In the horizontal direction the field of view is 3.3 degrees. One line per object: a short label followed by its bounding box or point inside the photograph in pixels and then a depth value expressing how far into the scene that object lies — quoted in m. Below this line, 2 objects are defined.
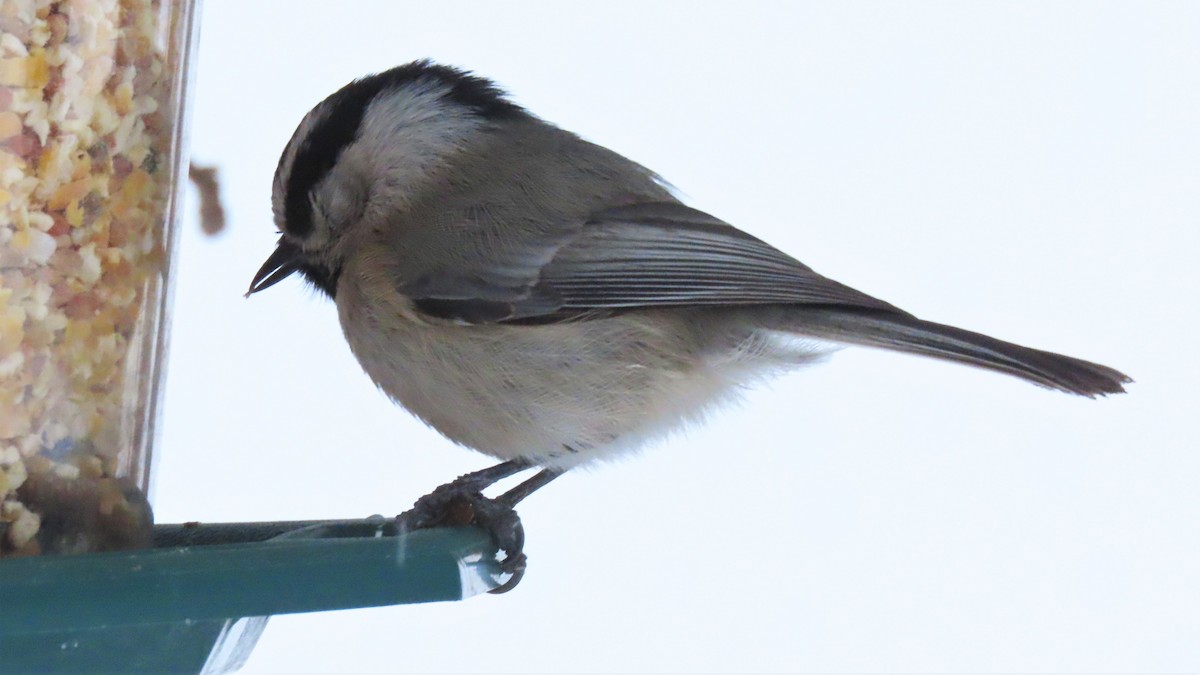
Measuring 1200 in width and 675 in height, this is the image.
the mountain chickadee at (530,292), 2.99
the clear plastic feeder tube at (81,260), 2.95
